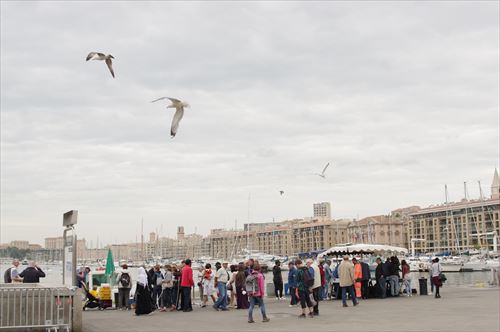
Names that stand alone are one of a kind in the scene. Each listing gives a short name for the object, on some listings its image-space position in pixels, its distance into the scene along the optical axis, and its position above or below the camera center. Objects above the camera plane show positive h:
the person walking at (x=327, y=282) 26.14 -1.06
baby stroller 22.69 -1.35
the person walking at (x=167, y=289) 22.20 -0.98
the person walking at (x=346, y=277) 21.89 -0.73
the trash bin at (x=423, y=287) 27.42 -1.41
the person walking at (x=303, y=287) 18.20 -0.84
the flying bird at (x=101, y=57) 12.45 +3.88
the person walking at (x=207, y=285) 23.75 -0.93
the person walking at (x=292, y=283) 22.73 -0.93
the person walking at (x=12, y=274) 22.29 -0.32
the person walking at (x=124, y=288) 22.34 -0.91
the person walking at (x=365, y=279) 25.73 -0.94
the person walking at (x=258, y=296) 17.42 -1.01
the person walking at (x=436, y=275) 25.12 -0.85
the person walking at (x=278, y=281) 26.68 -0.96
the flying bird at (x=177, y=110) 13.36 +3.16
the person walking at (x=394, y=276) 26.50 -0.89
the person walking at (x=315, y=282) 19.59 -0.78
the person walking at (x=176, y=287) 22.47 -0.92
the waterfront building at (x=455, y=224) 160.88 +7.34
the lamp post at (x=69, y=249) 16.06 +0.36
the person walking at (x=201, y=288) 25.05 -1.10
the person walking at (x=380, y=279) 26.14 -0.98
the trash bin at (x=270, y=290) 28.51 -1.41
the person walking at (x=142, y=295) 20.20 -1.05
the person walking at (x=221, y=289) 22.03 -1.02
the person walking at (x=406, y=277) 26.94 -0.99
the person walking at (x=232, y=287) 22.83 -1.00
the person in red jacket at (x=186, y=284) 21.23 -0.79
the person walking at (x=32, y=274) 19.67 -0.30
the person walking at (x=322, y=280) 25.41 -0.93
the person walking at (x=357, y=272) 25.43 -0.67
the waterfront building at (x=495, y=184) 190.43 +19.68
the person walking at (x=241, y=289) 21.59 -1.03
